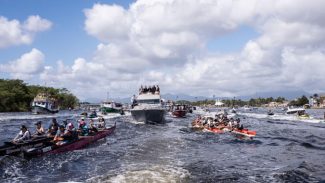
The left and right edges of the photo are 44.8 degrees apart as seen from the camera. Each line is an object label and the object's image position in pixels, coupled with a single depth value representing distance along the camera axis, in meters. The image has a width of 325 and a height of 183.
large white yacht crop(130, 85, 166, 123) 60.16
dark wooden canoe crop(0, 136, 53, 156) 26.21
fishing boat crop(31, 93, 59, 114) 110.44
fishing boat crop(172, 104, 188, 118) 95.14
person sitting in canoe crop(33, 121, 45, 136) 32.16
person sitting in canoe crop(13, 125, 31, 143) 29.20
